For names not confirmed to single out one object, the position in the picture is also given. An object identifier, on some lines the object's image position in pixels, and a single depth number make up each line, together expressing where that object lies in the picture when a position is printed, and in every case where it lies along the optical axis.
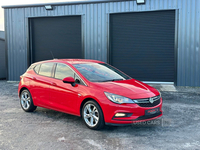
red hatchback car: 4.67
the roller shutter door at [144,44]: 12.59
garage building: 12.10
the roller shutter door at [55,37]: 13.89
